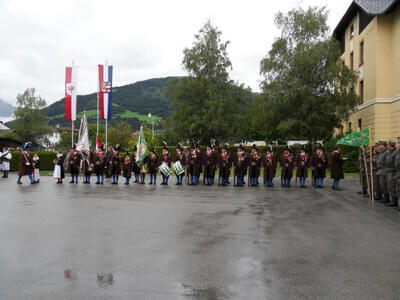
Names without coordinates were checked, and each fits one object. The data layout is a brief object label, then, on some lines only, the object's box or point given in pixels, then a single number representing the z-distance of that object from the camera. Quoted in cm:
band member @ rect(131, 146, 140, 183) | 2092
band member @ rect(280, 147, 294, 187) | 1902
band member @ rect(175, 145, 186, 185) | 2027
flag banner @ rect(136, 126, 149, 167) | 2045
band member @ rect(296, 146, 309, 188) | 1881
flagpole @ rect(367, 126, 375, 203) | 1305
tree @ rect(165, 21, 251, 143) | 4450
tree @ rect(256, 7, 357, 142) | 3084
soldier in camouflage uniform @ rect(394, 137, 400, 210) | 1160
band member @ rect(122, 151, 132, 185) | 2033
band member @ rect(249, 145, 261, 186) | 1928
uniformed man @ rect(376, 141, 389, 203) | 1279
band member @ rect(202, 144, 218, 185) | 1995
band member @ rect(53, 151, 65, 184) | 2058
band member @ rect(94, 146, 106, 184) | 2066
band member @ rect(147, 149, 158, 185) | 2039
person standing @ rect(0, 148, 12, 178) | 2534
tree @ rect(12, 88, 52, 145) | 8900
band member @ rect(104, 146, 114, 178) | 2097
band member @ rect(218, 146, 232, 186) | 1975
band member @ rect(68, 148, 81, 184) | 2120
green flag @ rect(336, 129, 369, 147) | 1520
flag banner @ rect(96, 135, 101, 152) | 2154
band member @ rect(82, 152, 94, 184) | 2129
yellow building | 2798
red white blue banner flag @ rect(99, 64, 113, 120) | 3181
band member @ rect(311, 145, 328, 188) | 1841
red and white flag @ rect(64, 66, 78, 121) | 3119
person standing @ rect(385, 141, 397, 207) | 1206
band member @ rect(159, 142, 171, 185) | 1988
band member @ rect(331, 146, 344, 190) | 1781
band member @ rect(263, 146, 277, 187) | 1928
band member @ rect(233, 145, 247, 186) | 1948
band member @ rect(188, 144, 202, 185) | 1997
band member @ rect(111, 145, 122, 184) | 2075
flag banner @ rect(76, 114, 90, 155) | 2169
